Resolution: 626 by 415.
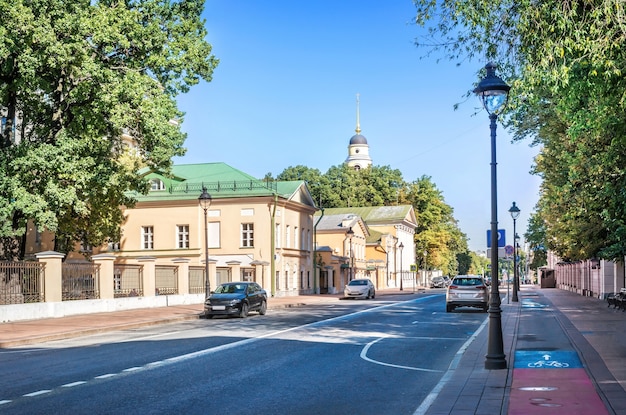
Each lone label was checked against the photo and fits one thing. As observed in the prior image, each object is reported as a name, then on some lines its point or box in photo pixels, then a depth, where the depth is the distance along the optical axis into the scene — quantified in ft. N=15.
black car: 97.09
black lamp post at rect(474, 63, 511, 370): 41.93
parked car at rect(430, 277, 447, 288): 338.75
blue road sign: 104.44
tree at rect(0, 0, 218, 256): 90.17
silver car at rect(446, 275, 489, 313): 106.83
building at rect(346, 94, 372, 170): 548.72
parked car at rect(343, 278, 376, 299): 174.60
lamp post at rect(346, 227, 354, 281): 254.22
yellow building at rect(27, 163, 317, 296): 191.83
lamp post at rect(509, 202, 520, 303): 137.08
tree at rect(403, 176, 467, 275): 382.83
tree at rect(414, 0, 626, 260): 35.50
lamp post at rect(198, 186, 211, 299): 116.06
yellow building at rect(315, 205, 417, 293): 247.35
